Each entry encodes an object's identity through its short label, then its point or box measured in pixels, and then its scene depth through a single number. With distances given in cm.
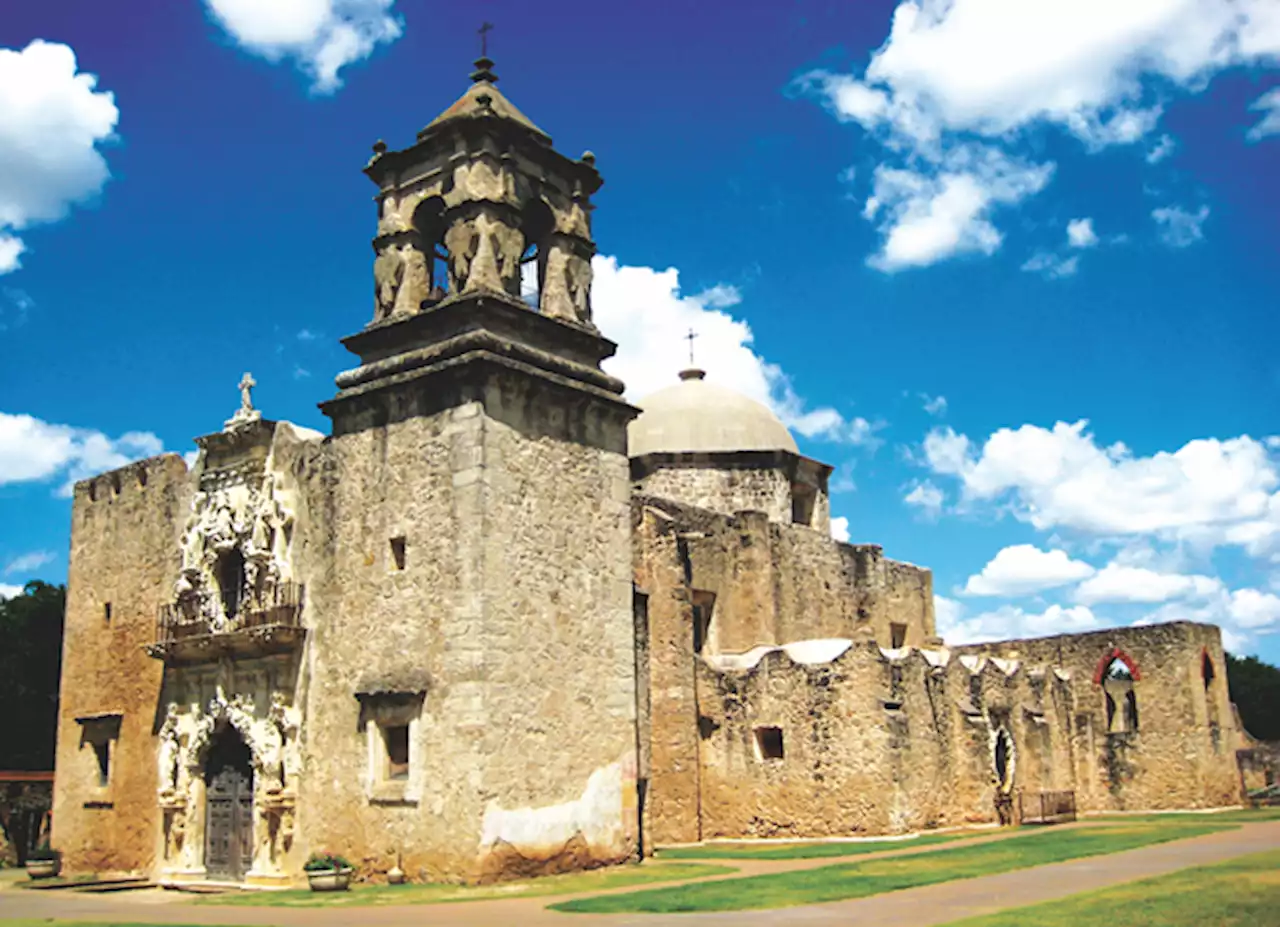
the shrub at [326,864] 1848
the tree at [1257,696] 6456
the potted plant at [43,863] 2262
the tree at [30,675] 3909
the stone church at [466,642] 1872
